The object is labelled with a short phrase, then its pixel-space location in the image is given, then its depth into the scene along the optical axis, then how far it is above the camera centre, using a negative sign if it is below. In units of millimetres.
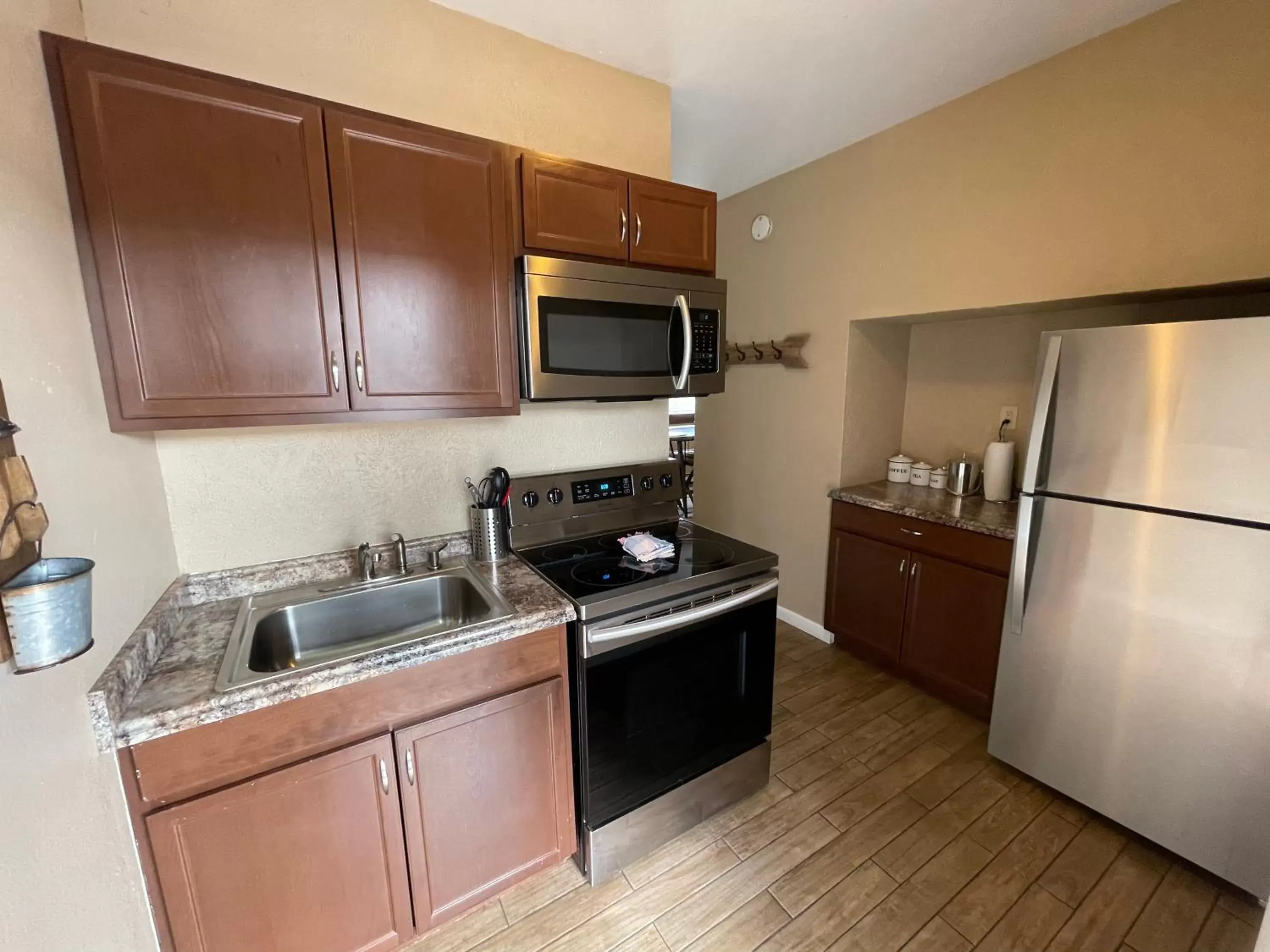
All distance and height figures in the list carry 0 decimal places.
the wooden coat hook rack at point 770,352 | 2875 +232
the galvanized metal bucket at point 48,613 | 653 -288
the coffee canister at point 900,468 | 2830 -424
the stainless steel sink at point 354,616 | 1343 -647
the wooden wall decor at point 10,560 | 664 -227
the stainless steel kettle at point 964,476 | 2514 -421
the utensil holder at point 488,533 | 1747 -479
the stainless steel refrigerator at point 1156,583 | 1376 -582
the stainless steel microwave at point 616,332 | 1515 +195
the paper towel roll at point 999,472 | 2371 -376
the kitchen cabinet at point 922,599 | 2178 -982
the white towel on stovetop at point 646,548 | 1720 -529
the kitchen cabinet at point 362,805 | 1030 -954
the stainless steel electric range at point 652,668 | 1450 -835
